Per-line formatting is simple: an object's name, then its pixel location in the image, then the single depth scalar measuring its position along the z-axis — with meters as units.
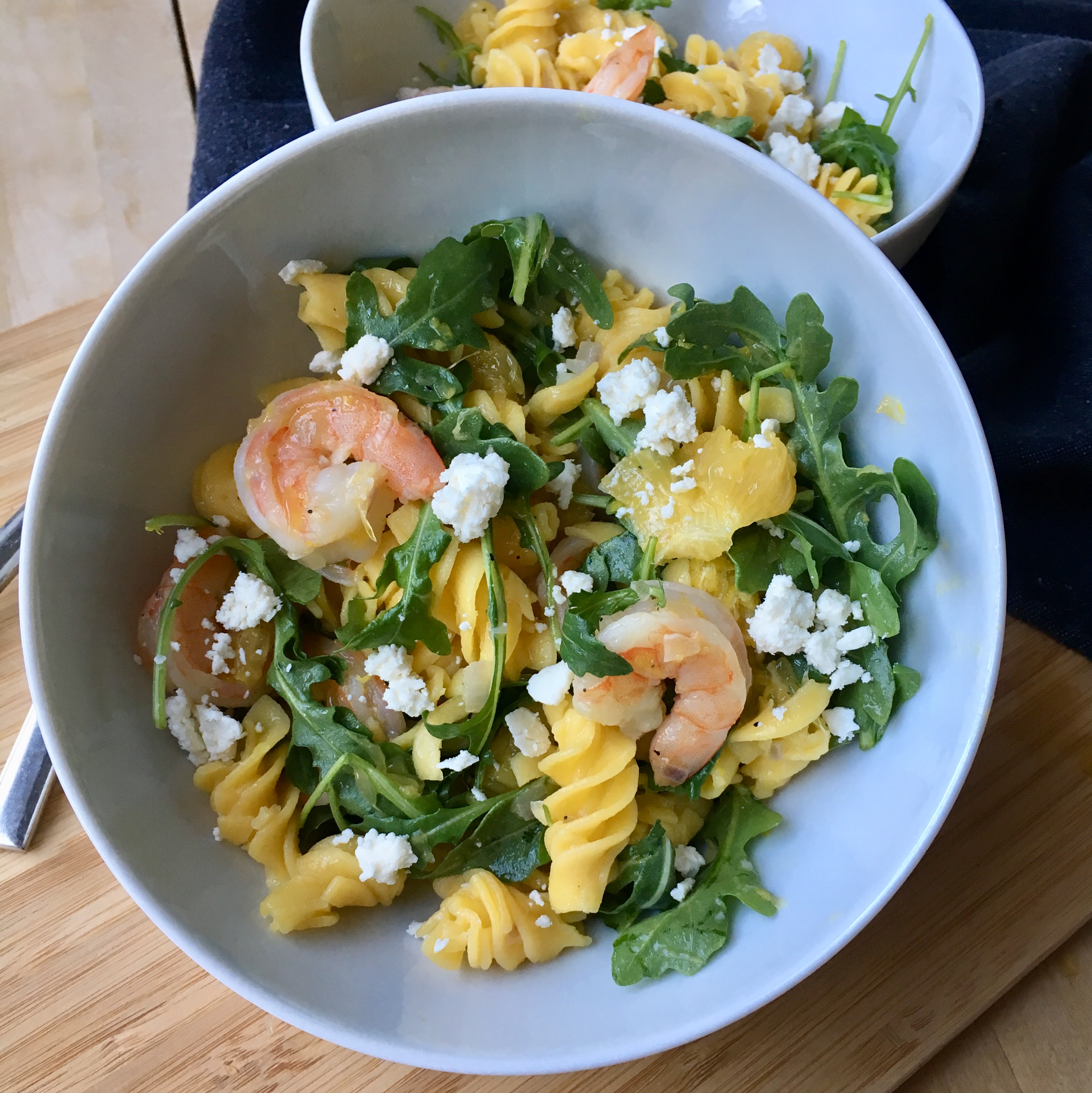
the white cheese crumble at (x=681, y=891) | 0.25
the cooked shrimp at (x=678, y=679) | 0.24
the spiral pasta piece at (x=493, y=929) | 0.24
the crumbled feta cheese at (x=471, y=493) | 0.23
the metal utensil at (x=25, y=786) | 0.29
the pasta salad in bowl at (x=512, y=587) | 0.23
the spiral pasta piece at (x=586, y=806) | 0.24
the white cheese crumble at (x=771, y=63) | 0.33
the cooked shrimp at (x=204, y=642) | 0.25
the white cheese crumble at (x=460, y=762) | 0.24
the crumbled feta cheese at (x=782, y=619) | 0.24
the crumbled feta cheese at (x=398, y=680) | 0.24
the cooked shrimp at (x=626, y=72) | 0.30
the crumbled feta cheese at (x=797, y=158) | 0.31
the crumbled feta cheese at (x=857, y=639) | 0.24
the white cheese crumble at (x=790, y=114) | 0.33
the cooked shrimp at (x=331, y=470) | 0.24
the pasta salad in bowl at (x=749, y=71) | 0.31
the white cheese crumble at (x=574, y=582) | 0.24
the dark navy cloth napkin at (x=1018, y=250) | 0.34
